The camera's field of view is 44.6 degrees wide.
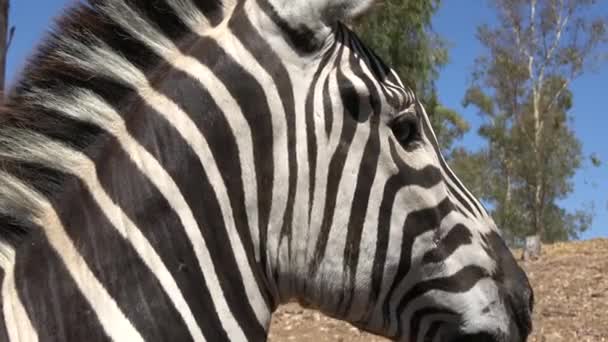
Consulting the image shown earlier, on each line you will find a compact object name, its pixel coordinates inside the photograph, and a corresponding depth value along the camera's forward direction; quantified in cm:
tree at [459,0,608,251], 2333
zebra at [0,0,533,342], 154
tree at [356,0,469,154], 1594
